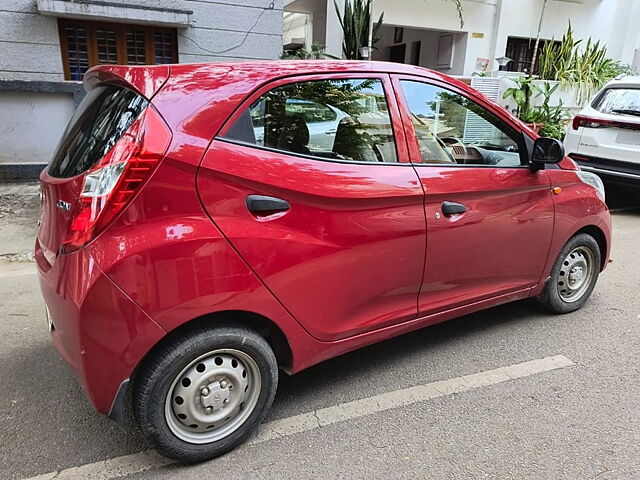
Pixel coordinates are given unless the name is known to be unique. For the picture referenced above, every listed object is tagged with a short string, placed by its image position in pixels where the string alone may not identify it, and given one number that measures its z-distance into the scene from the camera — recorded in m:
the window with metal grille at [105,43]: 7.49
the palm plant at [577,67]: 12.21
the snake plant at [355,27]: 9.71
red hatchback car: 1.99
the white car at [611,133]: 6.62
